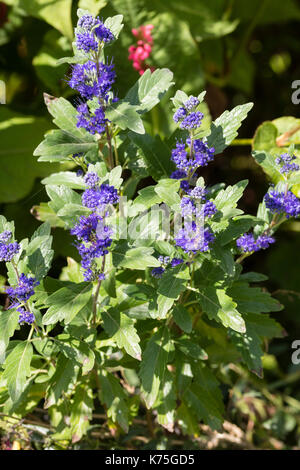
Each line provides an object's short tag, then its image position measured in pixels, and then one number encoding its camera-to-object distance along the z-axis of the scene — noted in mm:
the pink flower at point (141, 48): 1387
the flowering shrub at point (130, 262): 1130
